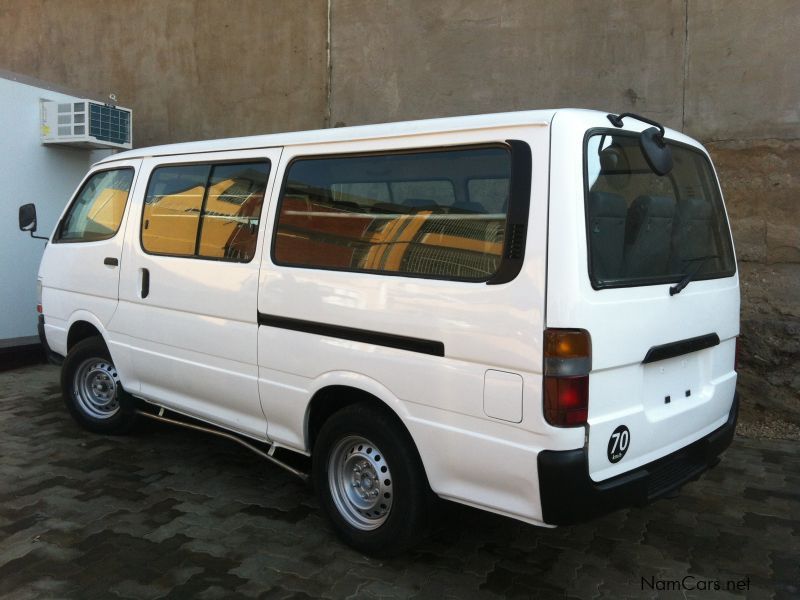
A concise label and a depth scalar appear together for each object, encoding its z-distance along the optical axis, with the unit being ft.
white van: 8.66
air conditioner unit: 23.68
